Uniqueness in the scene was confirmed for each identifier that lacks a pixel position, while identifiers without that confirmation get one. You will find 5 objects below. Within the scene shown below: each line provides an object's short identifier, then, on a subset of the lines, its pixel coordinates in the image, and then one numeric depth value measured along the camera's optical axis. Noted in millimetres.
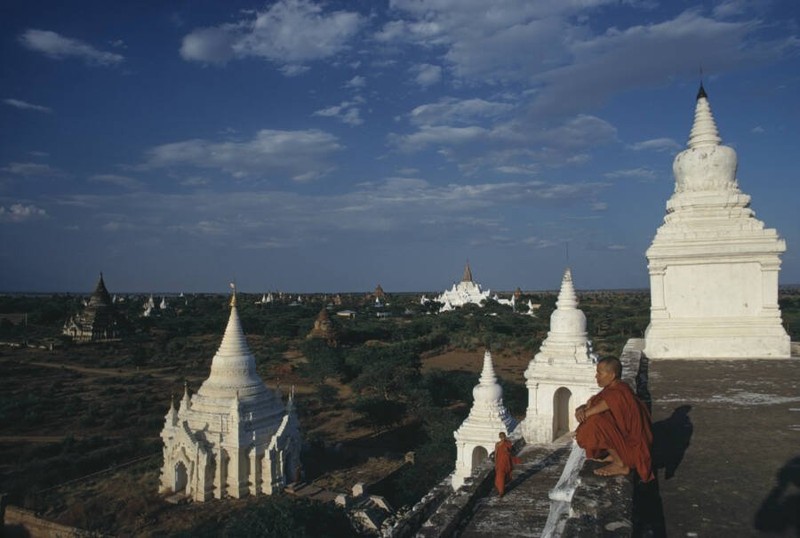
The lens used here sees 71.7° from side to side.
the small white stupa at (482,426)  12797
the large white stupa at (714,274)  10172
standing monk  7770
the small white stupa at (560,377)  11234
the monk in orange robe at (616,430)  4012
